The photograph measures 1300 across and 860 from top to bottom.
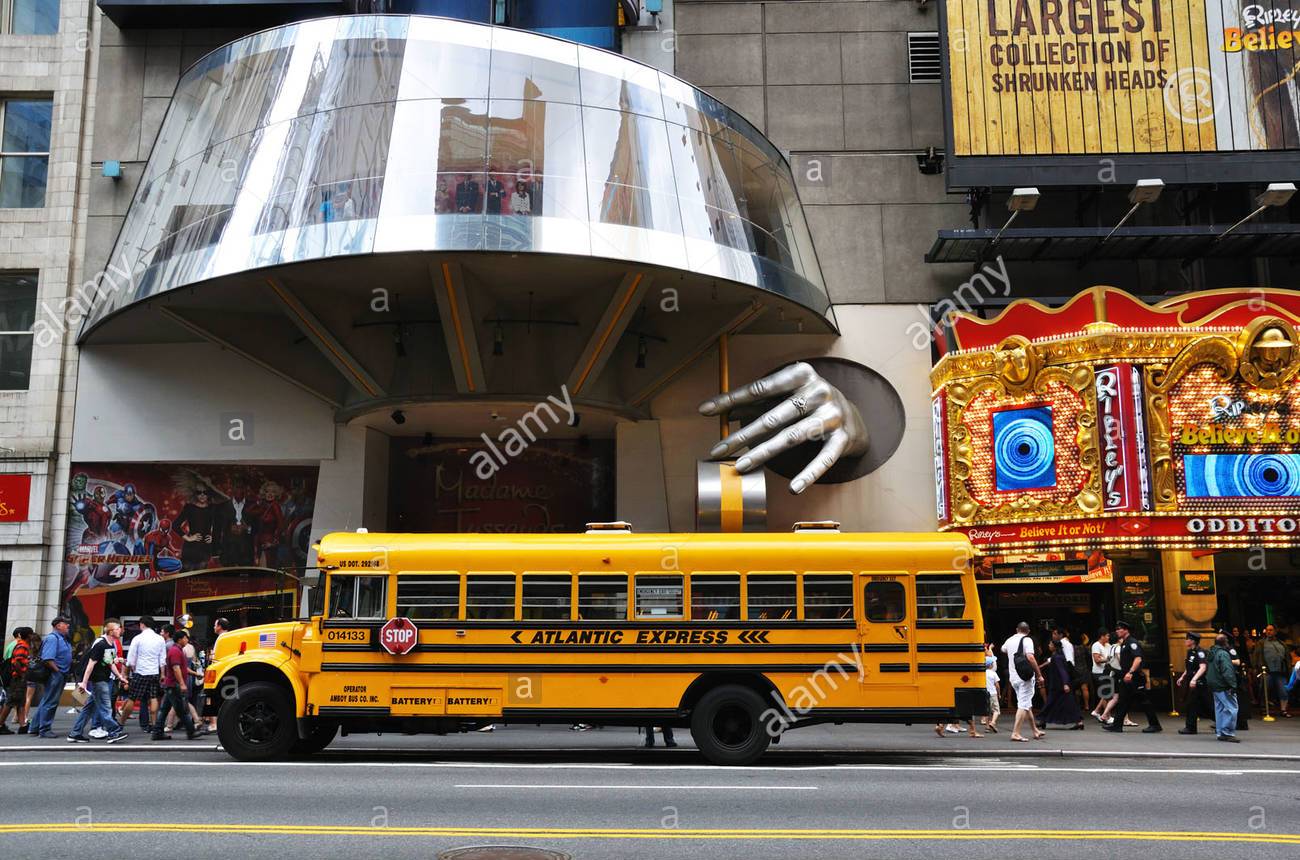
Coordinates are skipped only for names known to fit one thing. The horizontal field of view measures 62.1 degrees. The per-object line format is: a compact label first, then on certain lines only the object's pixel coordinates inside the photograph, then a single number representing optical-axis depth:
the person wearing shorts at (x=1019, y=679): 17.61
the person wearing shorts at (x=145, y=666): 17.48
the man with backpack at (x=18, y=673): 17.86
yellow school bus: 13.62
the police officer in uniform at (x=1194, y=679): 18.39
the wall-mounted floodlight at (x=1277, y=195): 21.92
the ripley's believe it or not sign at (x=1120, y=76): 23.00
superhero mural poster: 24.00
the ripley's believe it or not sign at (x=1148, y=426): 20.08
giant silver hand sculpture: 22.19
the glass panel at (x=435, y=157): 18.31
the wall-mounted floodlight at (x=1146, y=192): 22.30
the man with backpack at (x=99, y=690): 16.69
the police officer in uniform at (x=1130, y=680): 18.45
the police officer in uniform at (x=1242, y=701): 19.77
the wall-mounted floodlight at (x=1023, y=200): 22.65
